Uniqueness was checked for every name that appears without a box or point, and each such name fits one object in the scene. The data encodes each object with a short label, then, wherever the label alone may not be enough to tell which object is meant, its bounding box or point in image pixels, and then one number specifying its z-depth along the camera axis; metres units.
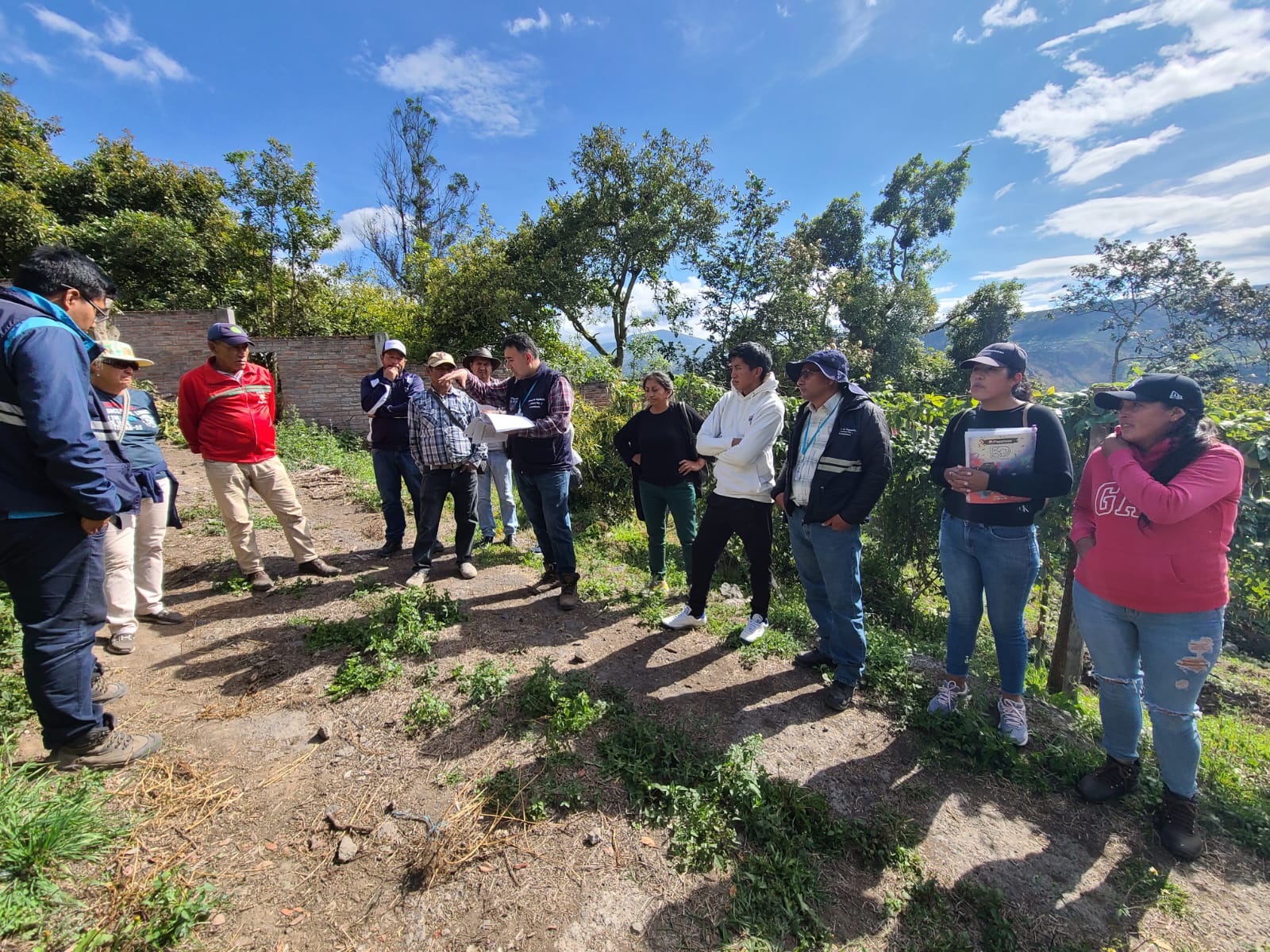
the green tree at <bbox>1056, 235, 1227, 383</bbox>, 19.44
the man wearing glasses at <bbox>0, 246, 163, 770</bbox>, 1.98
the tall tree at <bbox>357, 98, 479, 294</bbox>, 26.30
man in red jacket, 3.81
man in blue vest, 3.85
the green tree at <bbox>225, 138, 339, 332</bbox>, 11.78
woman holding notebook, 2.44
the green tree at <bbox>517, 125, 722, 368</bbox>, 16.23
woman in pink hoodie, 2.05
